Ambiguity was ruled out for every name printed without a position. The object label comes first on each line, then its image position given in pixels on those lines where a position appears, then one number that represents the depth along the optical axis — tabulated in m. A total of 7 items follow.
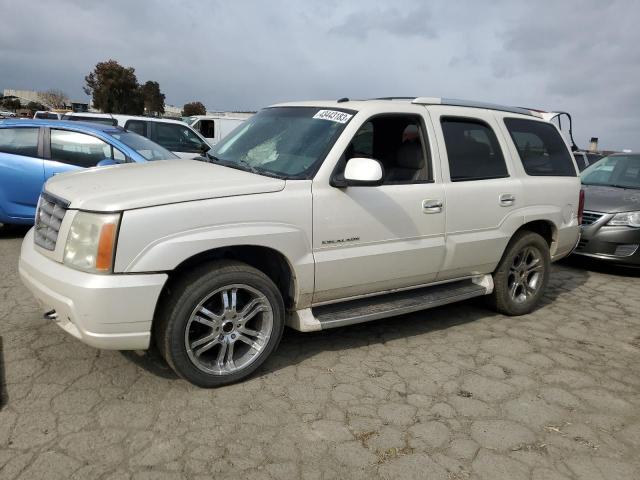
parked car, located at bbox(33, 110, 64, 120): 18.34
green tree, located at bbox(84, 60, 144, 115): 59.69
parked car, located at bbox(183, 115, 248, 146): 20.03
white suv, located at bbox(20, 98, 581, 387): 2.94
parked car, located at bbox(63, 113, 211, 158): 11.81
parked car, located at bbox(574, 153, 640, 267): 6.72
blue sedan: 6.70
